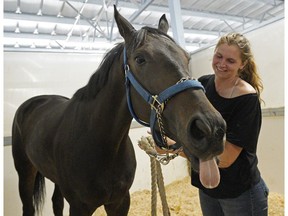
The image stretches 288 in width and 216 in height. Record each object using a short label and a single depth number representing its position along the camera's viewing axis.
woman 1.00
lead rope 1.41
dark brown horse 0.73
